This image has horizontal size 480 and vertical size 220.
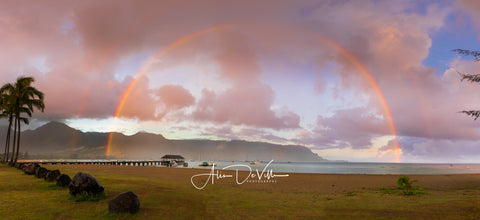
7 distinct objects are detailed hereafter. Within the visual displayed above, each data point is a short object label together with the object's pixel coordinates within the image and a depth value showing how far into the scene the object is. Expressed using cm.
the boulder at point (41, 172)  2377
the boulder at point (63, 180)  1808
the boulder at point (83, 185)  1402
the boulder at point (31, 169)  2689
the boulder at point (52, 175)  2015
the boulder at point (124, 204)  1131
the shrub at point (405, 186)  1937
